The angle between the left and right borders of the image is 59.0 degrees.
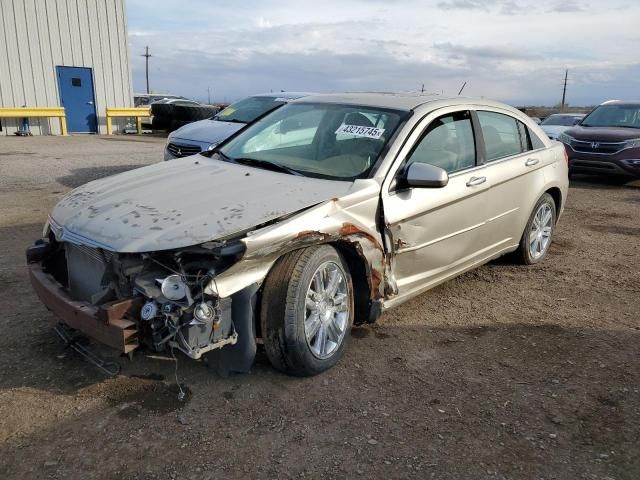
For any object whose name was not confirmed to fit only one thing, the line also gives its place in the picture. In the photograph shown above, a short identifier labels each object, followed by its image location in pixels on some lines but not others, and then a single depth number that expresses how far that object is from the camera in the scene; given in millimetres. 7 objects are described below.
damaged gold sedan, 2926
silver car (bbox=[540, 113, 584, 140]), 14528
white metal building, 17406
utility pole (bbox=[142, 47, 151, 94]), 60406
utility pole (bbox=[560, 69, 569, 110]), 56812
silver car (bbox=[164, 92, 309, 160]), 8461
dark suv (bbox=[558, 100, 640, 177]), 10617
